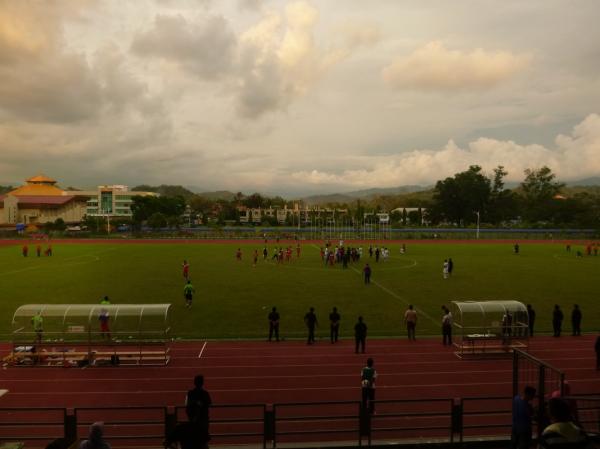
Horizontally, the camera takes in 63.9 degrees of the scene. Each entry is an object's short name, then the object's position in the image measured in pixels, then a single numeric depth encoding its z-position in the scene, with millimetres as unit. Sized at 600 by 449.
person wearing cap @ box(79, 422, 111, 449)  5891
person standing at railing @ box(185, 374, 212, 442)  6098
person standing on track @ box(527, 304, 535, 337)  17656
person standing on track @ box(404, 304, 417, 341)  17125
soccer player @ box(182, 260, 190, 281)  30969
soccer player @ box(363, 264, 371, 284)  29905
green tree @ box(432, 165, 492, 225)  124188
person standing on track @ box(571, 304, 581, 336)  17875
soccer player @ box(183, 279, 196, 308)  23172
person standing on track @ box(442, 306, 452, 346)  16766
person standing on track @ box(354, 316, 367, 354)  15508
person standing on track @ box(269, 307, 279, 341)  17141
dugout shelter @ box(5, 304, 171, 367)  14773
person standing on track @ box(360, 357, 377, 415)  10961
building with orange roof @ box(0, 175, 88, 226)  126112
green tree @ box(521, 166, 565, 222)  130125
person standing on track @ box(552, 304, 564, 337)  17734
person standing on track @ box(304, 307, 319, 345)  16750
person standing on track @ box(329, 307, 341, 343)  16797
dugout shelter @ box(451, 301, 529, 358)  15703
